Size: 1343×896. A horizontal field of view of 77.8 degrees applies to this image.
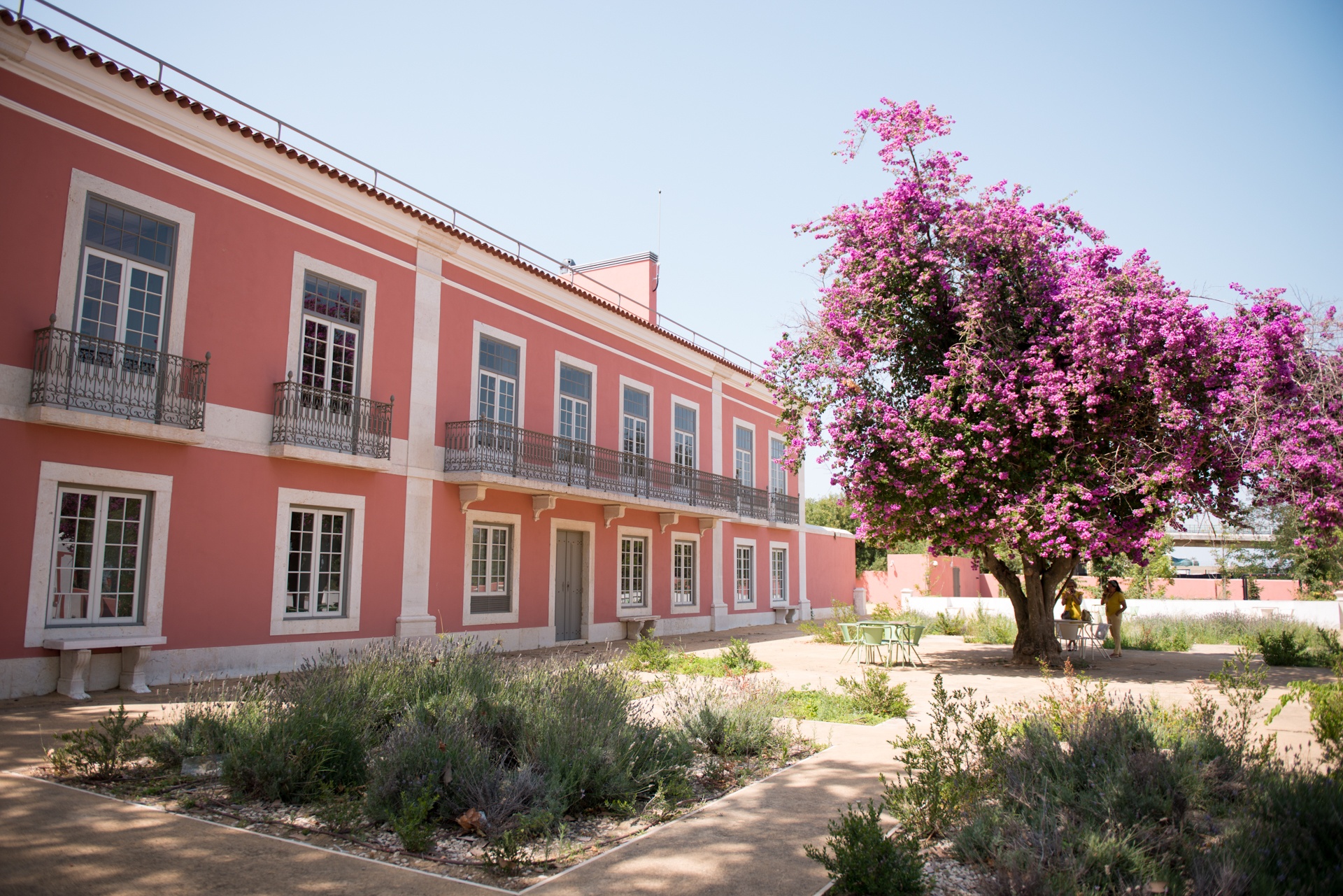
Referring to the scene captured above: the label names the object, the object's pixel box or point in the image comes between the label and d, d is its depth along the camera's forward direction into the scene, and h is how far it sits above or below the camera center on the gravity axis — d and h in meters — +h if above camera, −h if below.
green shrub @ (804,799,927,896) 3.76 -1.32
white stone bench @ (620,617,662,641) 19.53 -1.32
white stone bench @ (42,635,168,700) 9.30 -1.05
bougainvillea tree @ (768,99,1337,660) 11.20 +2.81
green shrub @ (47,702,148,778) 5.64 -1.24
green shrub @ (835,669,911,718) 8.91 -1.35
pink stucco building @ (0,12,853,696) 9.63 +2.35
